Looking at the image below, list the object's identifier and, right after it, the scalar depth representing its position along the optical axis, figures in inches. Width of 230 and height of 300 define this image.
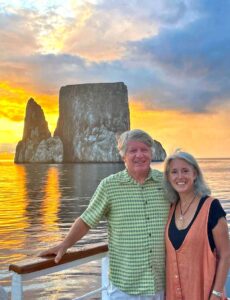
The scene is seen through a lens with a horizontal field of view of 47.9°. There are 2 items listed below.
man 55.8
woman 51.9
